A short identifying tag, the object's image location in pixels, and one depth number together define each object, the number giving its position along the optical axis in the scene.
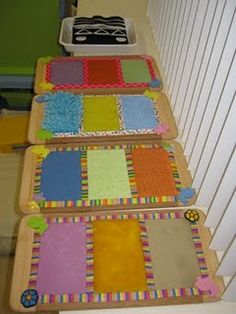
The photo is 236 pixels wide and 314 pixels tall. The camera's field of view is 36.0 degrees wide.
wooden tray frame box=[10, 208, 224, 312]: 0.82
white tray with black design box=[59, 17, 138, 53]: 1.57
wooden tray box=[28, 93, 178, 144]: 1.19
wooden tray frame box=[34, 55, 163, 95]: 1.38
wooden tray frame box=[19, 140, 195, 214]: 1.00
